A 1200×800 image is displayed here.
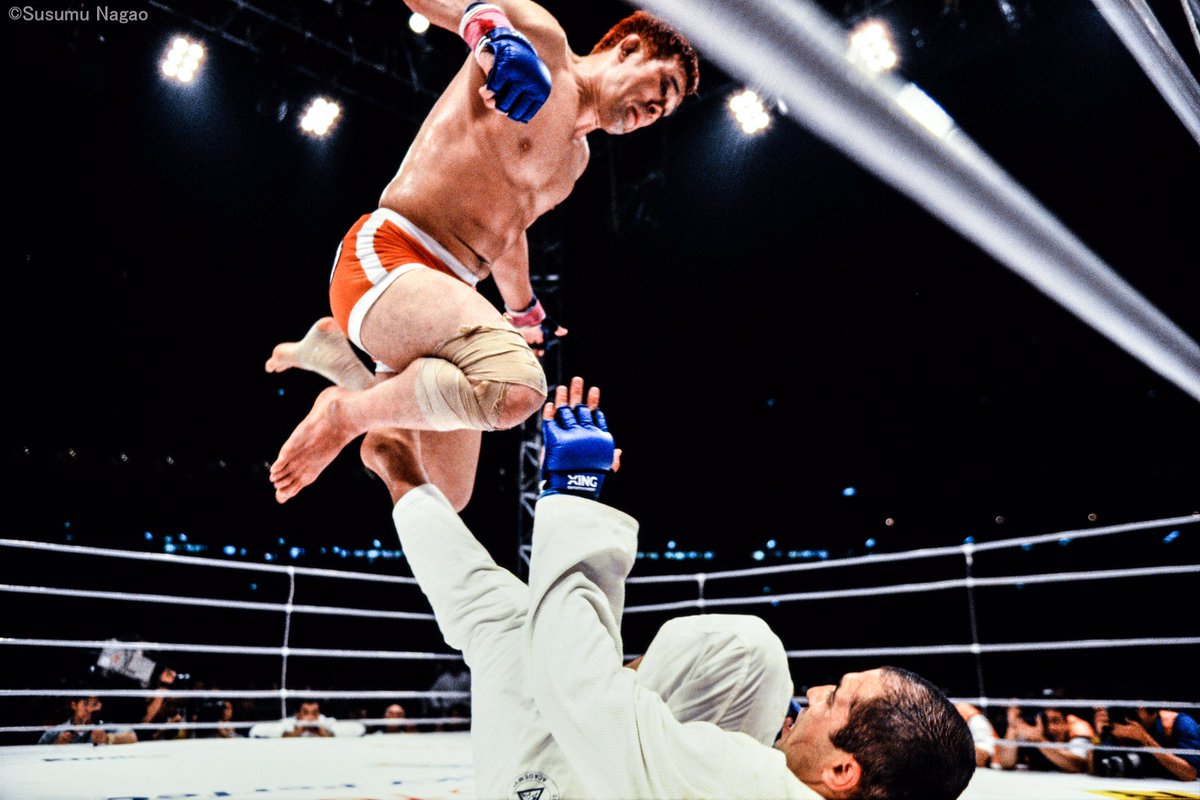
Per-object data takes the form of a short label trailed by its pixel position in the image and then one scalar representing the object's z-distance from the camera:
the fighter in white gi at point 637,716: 0.78
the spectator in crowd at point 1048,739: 3.01
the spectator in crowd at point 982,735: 3.28
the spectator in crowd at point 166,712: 3.79
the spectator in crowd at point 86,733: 3.39
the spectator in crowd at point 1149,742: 2.68
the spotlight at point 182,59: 4.98
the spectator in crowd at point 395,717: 5.07
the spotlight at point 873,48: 4.64
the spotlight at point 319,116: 5.58
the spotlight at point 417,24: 5.20
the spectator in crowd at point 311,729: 3.87
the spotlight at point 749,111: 5.67
